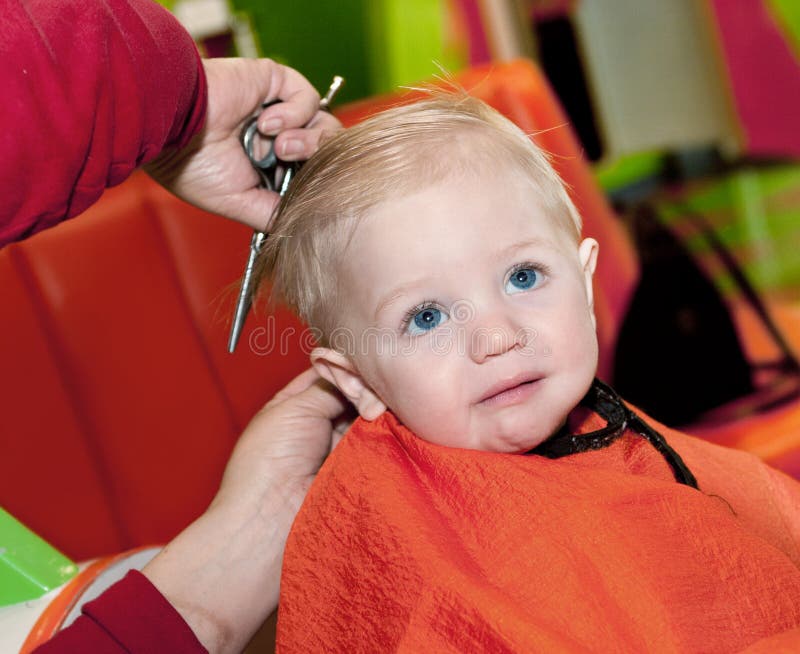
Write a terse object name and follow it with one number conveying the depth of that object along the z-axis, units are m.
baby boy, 0.75
